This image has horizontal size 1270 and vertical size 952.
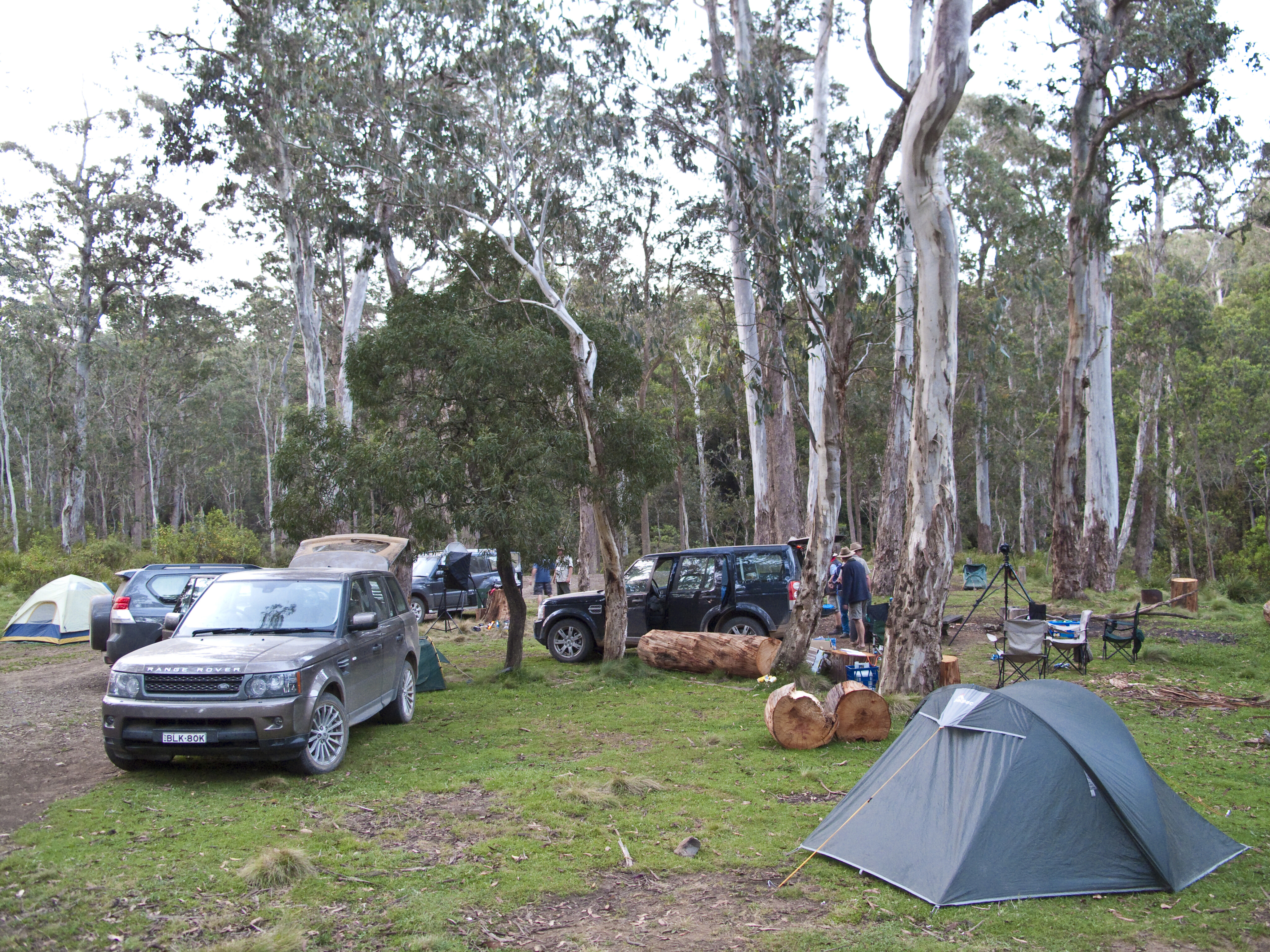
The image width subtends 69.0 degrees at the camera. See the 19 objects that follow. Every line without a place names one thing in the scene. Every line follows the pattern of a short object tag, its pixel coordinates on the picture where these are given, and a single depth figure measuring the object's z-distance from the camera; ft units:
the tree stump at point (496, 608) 59.57
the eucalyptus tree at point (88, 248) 102.27
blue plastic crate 32.71
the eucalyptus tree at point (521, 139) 43.34
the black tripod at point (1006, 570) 34.45
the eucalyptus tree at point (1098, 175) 52.54
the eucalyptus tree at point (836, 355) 35.86
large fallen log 37.81
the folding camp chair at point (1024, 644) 32.86
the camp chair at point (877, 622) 40.98
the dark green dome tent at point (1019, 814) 16.15
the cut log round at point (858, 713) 26.73
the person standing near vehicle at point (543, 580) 69.21
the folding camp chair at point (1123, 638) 37.91
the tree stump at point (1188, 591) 56.49
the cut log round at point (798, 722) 26.25
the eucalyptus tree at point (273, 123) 57.52
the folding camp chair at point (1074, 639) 34.71
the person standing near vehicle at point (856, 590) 41.86
